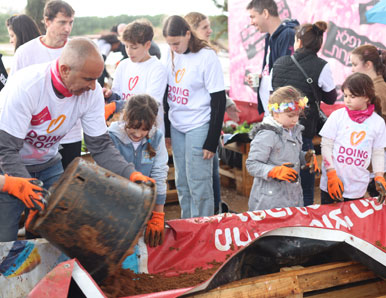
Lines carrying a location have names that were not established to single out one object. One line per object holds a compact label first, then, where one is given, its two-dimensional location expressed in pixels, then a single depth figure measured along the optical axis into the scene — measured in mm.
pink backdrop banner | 5402
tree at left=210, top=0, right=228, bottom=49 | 11016
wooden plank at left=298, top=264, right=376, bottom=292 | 2281
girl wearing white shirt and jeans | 3314
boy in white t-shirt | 3324
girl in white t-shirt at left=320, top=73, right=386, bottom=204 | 3025
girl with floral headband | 2840
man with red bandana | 2027
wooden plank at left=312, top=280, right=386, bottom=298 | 2426
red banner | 2549
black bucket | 1801
